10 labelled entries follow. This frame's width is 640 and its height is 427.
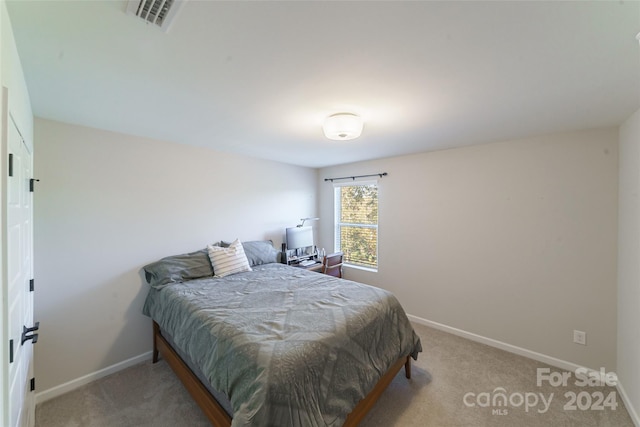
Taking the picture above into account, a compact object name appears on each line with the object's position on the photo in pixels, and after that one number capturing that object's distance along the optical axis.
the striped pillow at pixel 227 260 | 2.76
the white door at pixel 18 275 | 1.01
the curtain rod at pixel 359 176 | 3.63
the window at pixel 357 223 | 3.91
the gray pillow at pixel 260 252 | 3.25
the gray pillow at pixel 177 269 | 2.43
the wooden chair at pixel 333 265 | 3.57
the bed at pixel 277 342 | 1.28
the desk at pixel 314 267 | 3.58
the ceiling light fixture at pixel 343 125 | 1.86
